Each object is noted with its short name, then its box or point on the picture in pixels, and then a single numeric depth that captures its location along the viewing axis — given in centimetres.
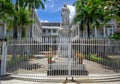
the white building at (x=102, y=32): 1737
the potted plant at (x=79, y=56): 621
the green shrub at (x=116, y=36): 506
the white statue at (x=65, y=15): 843
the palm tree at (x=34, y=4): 1226
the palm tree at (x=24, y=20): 1334
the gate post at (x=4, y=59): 616
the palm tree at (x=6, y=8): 880
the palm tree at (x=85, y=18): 1281
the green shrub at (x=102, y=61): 642
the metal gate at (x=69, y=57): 605
